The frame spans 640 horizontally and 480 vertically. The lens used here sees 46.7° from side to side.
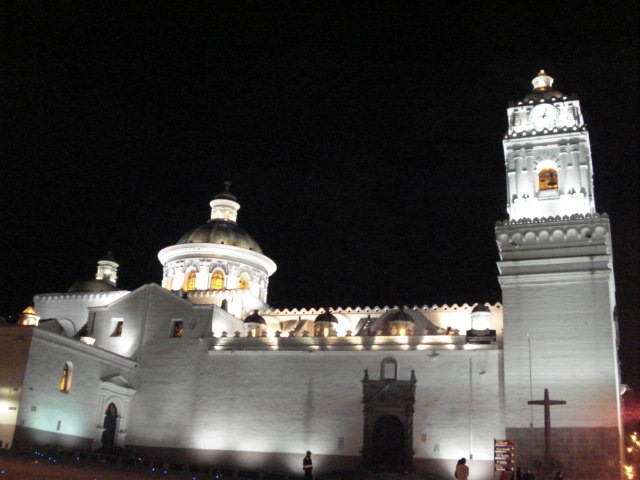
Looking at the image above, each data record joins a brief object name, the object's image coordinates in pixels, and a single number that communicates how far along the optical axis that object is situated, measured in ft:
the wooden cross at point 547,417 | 90.02
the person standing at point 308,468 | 82.53
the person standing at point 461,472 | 63.41
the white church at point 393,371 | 97.35
